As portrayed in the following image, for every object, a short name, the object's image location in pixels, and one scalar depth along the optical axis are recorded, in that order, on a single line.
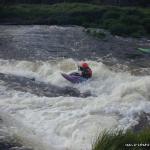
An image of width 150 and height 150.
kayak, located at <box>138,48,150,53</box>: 23.61
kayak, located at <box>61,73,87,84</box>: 15.99
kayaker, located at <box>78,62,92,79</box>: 16.28
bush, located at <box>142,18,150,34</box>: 35.33
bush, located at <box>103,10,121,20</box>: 38.59
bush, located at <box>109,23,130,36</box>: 32.67
